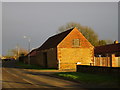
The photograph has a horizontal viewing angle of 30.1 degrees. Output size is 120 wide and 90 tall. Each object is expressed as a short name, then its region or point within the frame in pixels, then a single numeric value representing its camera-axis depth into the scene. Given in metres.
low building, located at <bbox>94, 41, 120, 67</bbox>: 27.70
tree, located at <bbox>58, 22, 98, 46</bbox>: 68.00
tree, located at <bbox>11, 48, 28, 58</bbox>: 105.54
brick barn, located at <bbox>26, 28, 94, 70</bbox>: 37.97
